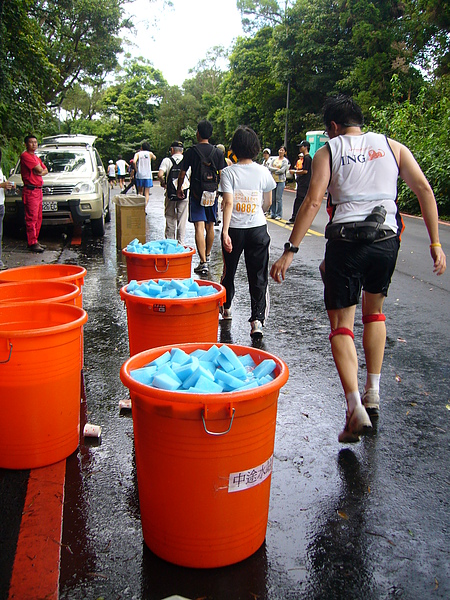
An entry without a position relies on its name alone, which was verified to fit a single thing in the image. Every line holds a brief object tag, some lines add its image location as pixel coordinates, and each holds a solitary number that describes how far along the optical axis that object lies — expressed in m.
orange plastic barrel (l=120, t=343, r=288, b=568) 2.19
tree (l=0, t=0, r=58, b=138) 14.41
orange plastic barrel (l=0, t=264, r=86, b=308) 4.24
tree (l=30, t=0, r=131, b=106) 24.68
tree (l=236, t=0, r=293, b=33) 49.81
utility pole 39.56
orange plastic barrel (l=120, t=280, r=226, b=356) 3.67
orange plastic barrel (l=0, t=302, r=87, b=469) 2.98
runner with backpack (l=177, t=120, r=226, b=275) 7.89
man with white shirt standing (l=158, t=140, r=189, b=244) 9.37
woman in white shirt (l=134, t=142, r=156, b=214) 15.37
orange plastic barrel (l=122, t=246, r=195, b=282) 5.09
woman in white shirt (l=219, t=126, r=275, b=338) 5.43
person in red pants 10.34
